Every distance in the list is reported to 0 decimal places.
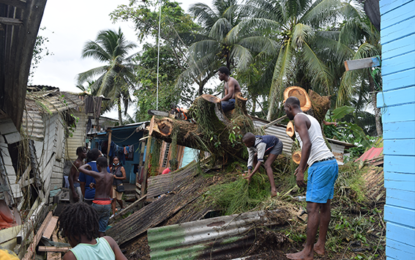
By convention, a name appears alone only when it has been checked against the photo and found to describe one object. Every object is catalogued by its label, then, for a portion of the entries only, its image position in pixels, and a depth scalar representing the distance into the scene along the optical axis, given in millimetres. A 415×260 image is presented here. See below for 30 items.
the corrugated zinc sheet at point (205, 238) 3807
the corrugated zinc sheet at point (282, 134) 9992
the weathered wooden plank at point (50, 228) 6132
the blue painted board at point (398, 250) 2859
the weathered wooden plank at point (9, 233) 4191
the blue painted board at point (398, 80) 2926
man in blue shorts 3535
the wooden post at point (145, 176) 11773
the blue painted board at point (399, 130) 2900
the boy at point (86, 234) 2232
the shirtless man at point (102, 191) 5934
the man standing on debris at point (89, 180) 6777
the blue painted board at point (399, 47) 2947
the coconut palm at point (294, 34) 16281
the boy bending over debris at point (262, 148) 5691
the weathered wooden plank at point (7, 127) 4754
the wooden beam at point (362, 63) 3414
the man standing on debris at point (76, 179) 7570
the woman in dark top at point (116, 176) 9766
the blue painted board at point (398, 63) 2934
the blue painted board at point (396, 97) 2918
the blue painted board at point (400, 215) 2882
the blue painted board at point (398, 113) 2908
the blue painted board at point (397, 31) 2959
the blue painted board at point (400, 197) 2889
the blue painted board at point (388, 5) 3079
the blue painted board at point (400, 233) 2867
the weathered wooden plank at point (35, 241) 5057
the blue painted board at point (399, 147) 2891
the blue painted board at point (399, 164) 2891
